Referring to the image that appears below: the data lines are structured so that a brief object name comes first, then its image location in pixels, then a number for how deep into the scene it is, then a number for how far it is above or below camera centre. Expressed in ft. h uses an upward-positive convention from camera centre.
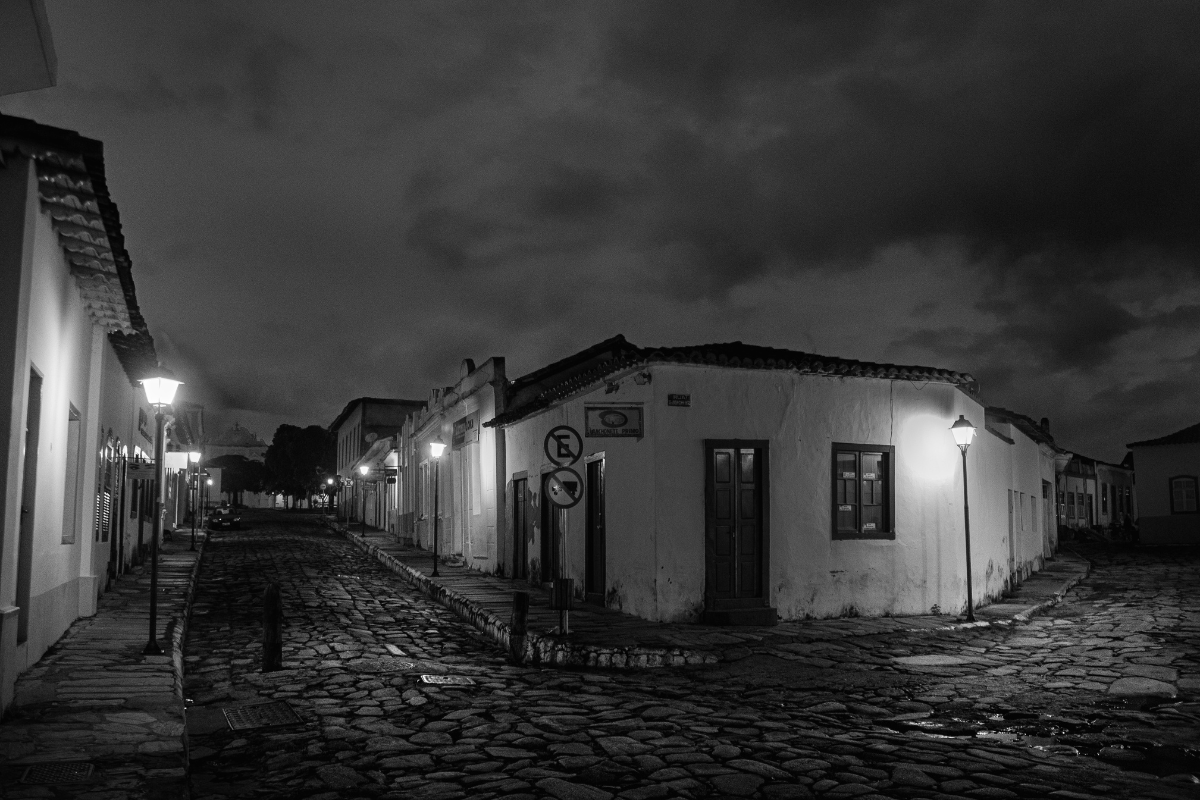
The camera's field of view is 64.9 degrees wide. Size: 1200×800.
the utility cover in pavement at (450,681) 29.19 -5.91
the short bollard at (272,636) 31.30 -4.78
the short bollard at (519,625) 34.35 -4.89
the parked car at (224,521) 135.74 -4.28
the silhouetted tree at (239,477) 310.24 +4.94
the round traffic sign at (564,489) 36.45 +0.09
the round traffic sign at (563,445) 36.63 +1.80
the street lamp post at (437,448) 75.87 +3.50
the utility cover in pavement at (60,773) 17.13 -5.21
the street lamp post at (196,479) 119.17 +2.12
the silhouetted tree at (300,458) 268.41 +9.59
